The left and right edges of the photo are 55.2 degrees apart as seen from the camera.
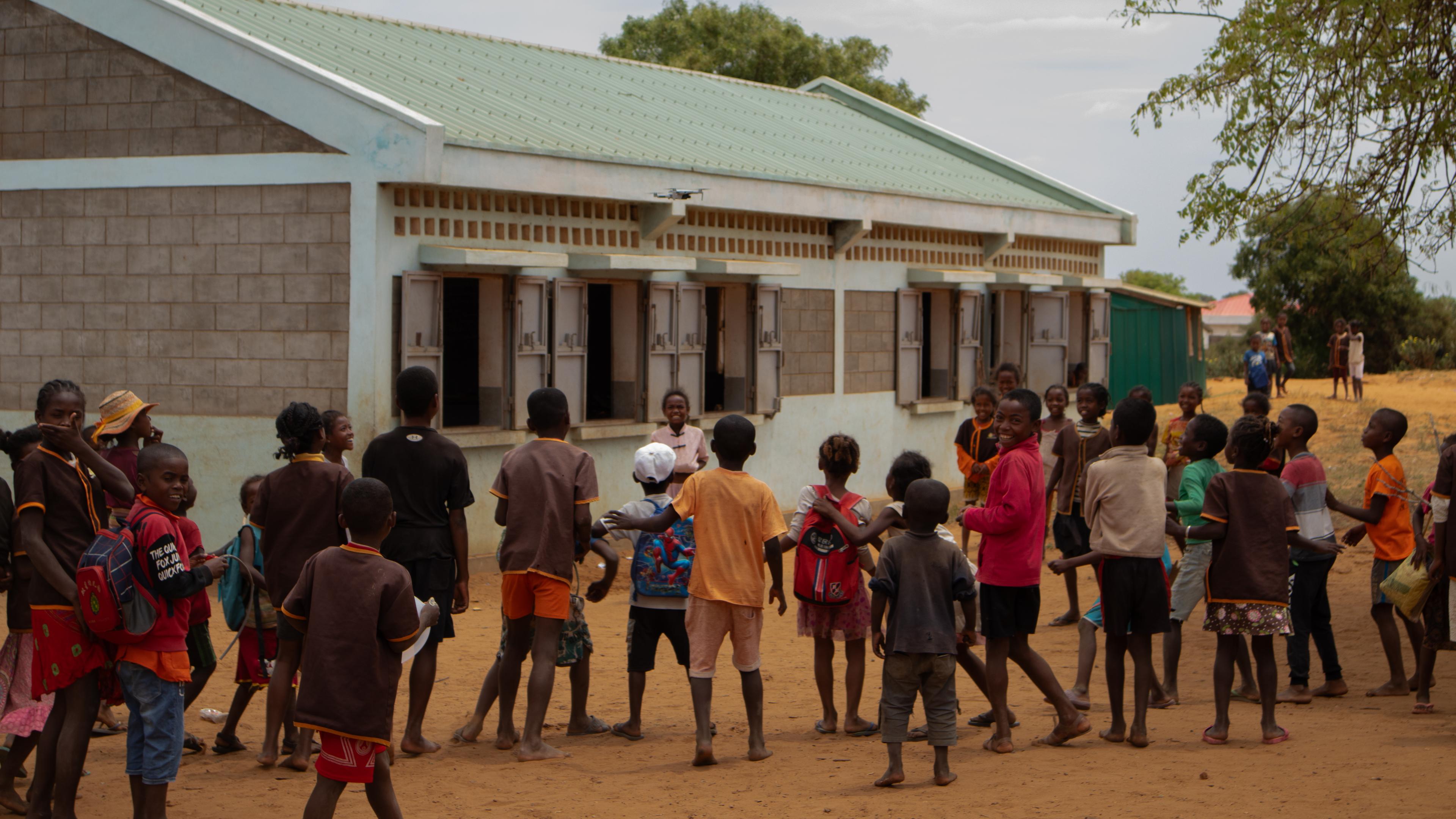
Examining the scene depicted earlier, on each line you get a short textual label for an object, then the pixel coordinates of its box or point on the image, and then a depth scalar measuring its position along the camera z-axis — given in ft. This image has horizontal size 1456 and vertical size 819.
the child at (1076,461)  26.45
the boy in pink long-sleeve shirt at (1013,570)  18.95
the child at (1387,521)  22.27
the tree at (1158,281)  257.34
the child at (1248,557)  19.31
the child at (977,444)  30.94
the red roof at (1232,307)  258.57
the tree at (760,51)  104.22
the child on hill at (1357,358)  76.64
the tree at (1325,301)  108.68
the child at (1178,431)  29.81
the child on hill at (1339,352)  78.59
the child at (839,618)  19.39
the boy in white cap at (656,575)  19.51
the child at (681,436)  29.96
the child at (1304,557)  22.25
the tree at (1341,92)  28.35
